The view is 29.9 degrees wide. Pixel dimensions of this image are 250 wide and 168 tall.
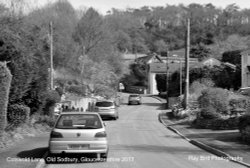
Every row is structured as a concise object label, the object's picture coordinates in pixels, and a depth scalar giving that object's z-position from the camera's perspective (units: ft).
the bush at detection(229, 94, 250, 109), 96.13
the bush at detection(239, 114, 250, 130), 61.87
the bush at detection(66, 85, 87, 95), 184.85
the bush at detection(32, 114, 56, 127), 83.62
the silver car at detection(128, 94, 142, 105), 226.99
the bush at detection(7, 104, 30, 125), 67.74
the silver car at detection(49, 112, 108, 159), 44.42
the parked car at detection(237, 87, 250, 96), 107.55
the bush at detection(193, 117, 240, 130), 85.72
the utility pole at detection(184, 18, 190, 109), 116.14
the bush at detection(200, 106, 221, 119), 93.20
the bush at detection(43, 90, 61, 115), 91.08
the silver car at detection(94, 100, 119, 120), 122.31
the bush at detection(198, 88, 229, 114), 95.55
